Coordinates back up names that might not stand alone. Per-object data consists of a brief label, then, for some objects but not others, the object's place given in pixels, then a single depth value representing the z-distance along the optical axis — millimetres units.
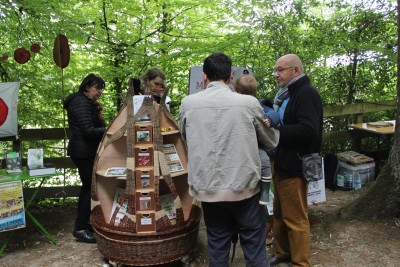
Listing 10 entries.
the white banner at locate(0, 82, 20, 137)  4461
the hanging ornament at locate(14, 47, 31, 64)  4934
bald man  2760
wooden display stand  3053
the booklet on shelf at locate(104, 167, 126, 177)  3207
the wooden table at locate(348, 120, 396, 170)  5562
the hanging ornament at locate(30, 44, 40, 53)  5062
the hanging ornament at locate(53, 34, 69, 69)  4664
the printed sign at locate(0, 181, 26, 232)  3512
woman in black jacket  3678
